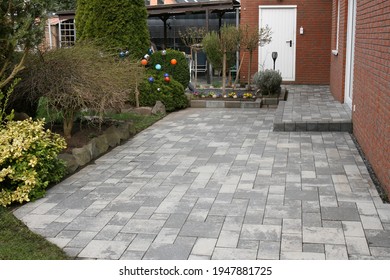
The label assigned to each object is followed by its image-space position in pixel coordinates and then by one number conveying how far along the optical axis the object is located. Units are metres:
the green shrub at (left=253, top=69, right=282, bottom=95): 12.57
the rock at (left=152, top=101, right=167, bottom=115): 11.26
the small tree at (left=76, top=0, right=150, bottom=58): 11.70
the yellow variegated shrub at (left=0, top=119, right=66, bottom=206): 5.43
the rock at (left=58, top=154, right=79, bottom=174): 6.61
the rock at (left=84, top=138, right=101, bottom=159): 7.38
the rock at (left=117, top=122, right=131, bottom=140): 8.71
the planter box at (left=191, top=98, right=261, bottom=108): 12.35
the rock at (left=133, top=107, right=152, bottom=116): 11.24
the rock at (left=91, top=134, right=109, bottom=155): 7.71
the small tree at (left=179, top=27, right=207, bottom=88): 14.34
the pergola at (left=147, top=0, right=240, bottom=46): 17.42
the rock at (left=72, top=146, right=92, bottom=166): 7.00
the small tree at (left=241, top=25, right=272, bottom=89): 13.30
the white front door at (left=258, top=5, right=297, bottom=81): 15.99
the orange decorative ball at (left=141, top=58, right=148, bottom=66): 11.64
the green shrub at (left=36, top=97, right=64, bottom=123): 7.81
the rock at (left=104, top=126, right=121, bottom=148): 8.17
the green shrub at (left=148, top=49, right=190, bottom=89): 12.75
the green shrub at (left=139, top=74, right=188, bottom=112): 11.66
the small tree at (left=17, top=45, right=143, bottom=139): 7.00
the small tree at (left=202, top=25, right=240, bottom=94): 12.81
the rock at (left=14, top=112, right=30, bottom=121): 7.82
